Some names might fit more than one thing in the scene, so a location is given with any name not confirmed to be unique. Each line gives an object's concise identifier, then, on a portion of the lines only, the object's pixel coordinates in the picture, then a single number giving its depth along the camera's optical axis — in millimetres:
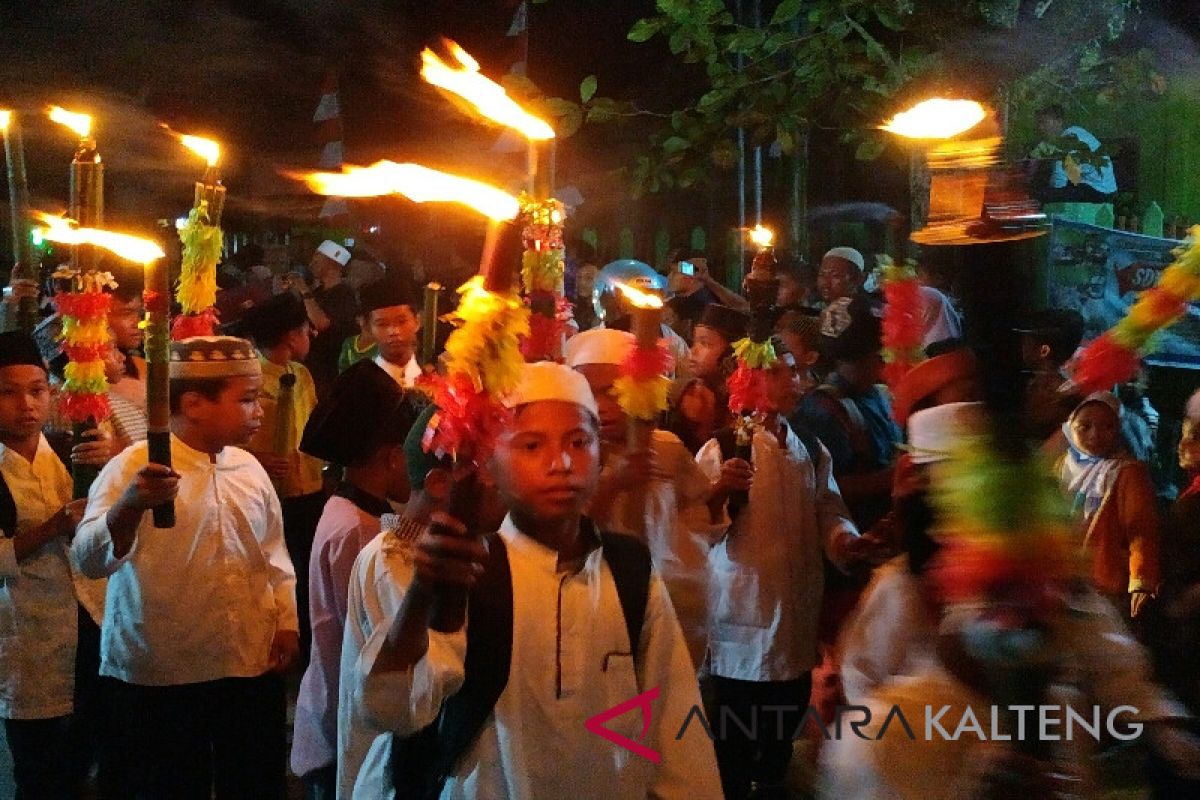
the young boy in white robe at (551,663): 3109
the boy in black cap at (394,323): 7176
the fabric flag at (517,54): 6281
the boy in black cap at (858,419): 6434
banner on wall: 8547
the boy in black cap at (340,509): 4578
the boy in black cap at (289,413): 7457
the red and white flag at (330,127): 9273
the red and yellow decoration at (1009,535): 2109
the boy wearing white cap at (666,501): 5141
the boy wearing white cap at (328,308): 9836
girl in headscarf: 5629
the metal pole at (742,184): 11695
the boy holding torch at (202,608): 4930
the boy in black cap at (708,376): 6422
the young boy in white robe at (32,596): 5590
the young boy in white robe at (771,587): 5664
